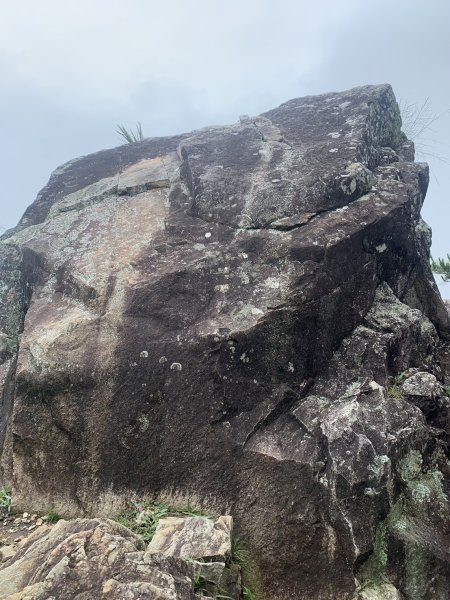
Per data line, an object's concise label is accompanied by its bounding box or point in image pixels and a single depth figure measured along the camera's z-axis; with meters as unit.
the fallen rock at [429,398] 5.67
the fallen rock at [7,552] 4.73
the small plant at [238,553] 4.81
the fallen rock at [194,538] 4.35
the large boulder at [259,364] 4.80
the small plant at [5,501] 5.53
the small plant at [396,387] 5.57
